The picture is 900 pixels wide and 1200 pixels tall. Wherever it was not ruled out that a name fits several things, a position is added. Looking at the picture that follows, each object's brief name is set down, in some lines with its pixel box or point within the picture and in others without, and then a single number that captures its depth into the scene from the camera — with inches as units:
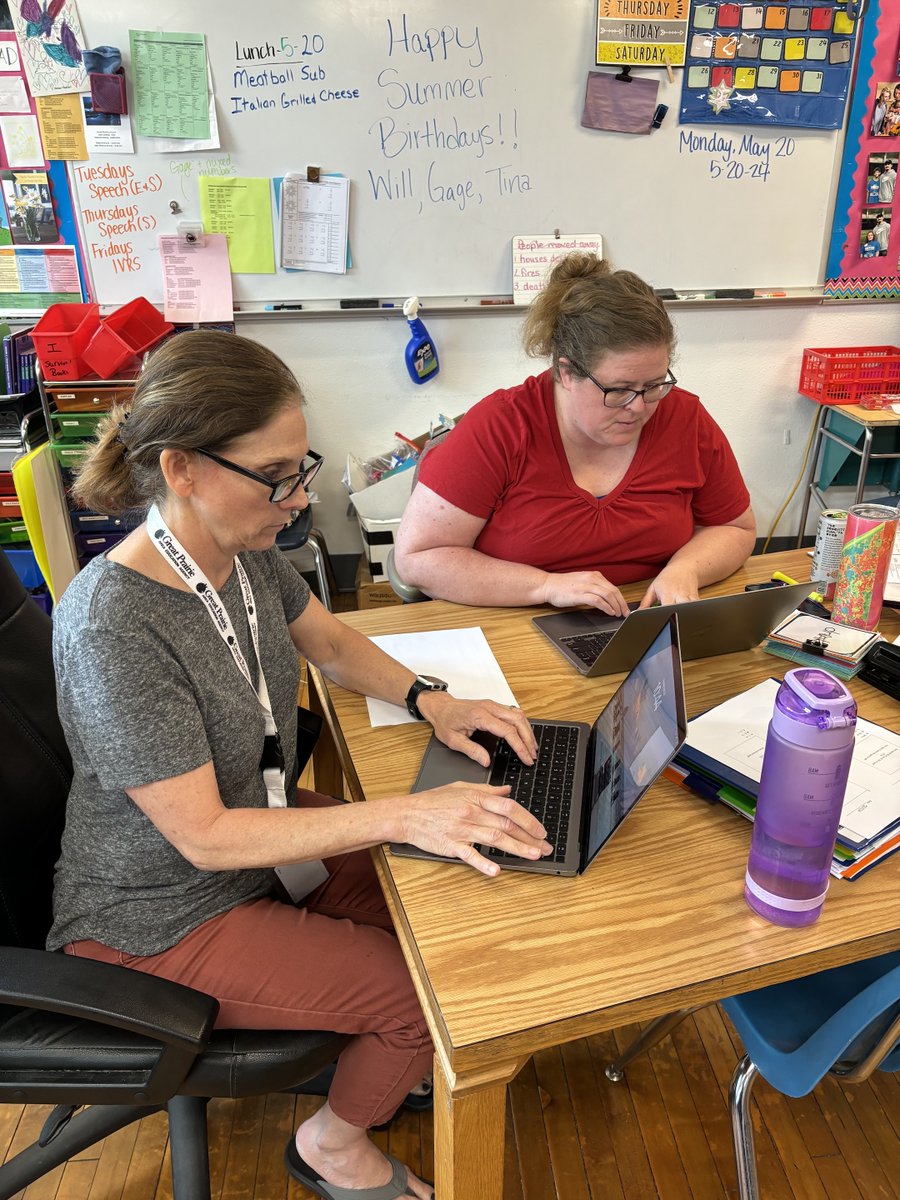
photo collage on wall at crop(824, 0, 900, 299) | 112.9
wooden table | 30.7
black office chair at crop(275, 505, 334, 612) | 105.7
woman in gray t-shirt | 38.1
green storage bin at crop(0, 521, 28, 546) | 107.8
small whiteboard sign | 116.3
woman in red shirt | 61.0
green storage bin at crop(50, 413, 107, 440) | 102.7
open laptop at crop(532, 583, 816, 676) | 47.9
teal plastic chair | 36.0
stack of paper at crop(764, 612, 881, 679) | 52.4
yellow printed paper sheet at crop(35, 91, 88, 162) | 105.7
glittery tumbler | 52.2
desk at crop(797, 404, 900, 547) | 114.0
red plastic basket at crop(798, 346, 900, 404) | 122.0
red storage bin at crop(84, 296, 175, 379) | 101.6
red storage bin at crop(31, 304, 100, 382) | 99.9
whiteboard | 105.0
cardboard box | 117.5
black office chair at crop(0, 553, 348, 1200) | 36.4
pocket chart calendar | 109.9
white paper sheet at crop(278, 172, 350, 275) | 111.0
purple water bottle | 29.3
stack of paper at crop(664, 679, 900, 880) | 37.2
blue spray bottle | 118.2
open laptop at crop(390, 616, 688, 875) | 33.2
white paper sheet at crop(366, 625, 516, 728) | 50.2
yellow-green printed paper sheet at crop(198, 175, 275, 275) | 110.3
